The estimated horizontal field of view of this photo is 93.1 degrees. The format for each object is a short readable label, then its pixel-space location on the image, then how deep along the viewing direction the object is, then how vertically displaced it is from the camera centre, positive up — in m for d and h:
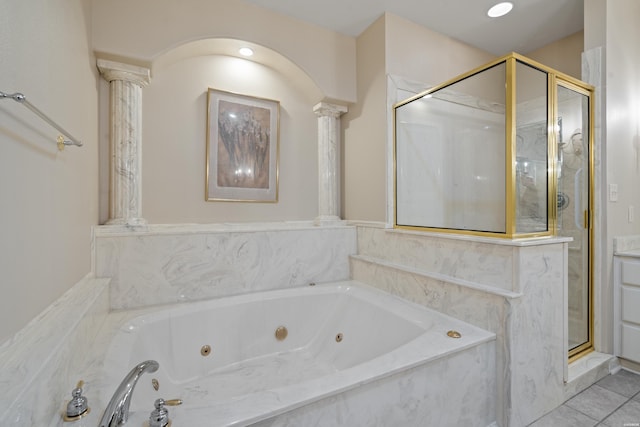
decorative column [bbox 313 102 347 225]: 2.69 +0.48
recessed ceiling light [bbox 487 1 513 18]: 2.25 +1.56
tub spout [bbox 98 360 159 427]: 0.79 -0.51
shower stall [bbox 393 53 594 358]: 1.65 +0.35
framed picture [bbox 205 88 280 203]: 2.35 +0.54
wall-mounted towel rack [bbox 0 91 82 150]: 0.72 +0.28
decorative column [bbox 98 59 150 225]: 1.90 +0.46
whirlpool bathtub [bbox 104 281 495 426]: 1.04 -0.70
